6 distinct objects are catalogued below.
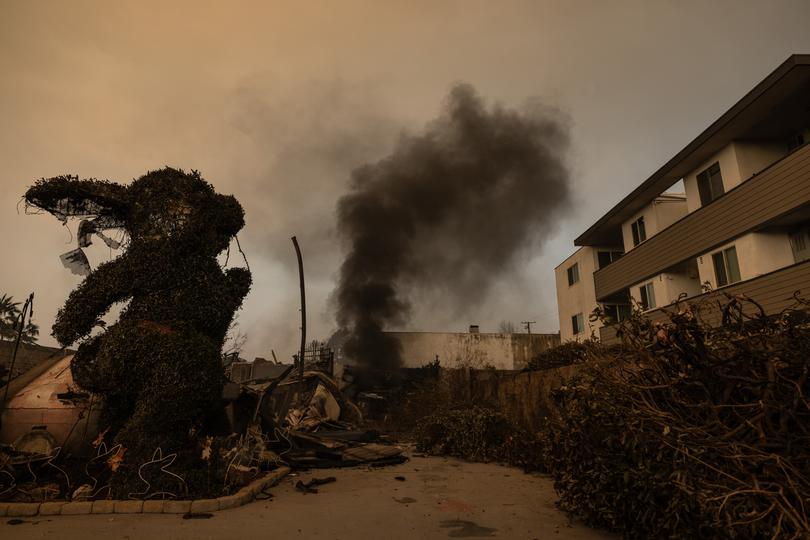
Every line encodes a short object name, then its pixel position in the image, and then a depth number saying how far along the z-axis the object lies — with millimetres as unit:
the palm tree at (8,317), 36250
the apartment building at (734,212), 11148
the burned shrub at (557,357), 15574
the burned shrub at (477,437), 10023
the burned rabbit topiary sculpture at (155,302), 6504
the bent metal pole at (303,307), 16975
